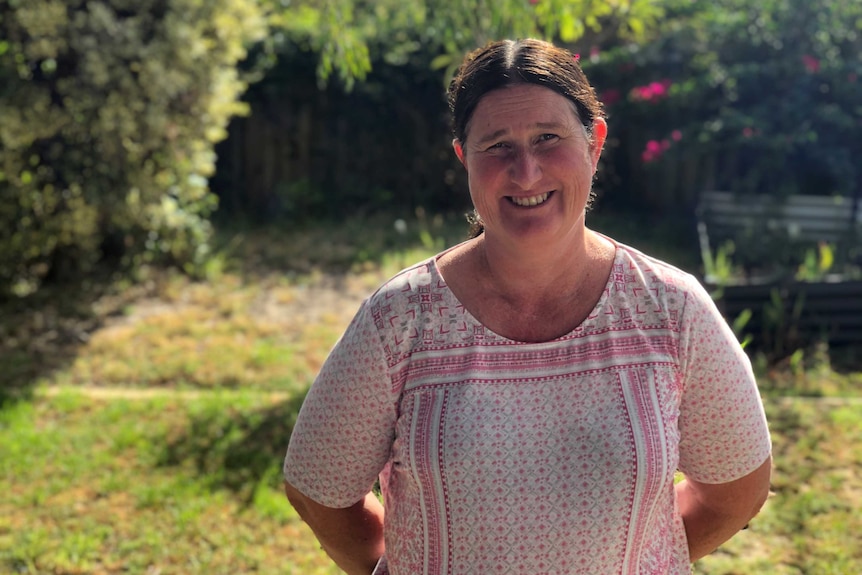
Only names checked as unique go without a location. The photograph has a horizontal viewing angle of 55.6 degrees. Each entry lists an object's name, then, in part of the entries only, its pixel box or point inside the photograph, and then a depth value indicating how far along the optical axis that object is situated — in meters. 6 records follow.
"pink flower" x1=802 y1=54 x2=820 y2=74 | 7.24
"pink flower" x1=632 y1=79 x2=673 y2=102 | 7.95
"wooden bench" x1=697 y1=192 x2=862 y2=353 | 5.20
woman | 1.55
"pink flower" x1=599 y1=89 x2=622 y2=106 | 8.40
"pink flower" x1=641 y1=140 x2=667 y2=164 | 7.91
